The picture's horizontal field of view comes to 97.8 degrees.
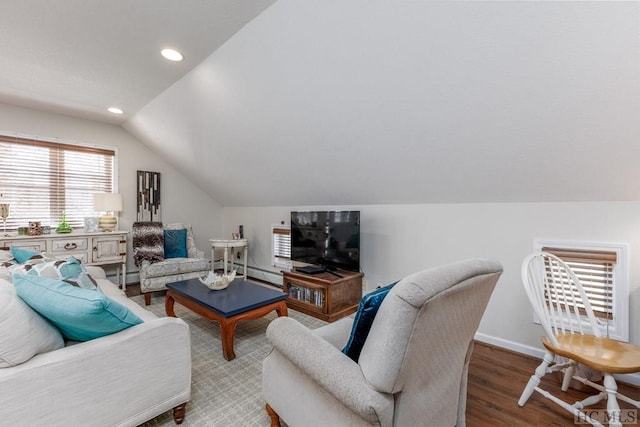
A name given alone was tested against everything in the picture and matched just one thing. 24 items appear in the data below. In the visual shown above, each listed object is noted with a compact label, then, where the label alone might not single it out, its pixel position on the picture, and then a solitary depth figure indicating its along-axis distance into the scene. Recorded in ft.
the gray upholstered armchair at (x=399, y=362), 3.01
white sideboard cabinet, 11.01
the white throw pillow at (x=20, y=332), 3.59
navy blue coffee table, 7.30
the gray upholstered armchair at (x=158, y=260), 11.51
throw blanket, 12.59
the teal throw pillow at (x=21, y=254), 7.22
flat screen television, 10.43
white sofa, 3.61
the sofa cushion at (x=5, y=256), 7.04
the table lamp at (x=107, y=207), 12.90
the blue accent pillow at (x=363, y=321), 3.65
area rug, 5.29
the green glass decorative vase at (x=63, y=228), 12.25
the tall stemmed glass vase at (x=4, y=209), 11.06
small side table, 14.34
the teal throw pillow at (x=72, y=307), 3.92
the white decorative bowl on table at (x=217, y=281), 8.96
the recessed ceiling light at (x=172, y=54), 7.63
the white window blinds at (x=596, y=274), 6.66
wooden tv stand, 10.06
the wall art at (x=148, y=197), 15.15
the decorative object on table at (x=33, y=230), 11.62
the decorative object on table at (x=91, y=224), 13.23
